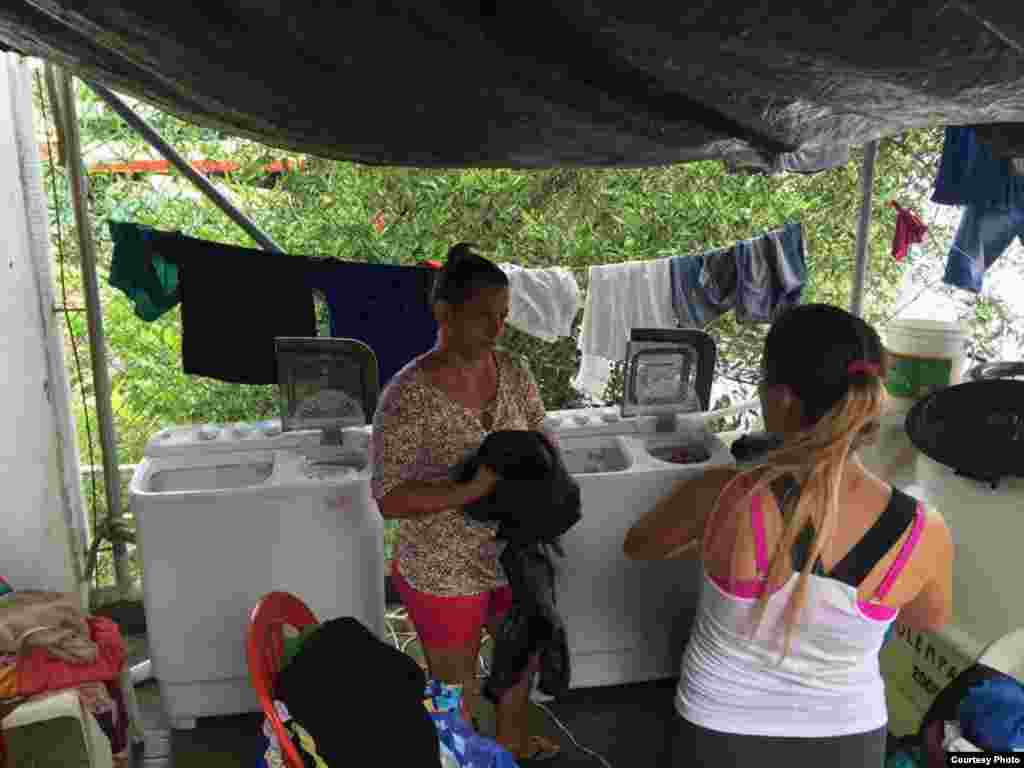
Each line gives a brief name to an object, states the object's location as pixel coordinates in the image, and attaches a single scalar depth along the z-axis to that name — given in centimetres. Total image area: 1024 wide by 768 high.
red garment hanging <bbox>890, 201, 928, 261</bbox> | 333
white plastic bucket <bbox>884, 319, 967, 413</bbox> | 238
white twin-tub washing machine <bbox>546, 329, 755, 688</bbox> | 262
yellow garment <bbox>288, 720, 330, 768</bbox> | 145
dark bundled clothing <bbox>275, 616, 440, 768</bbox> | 147
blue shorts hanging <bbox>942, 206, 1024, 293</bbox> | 309
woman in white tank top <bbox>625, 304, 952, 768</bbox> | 121
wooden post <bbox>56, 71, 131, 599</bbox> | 278
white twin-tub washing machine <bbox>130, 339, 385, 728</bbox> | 240
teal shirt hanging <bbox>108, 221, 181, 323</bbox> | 273
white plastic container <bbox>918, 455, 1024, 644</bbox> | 182
